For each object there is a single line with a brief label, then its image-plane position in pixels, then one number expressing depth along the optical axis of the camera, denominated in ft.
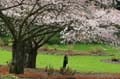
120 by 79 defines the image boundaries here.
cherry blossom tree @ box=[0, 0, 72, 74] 67.05
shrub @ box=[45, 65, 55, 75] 80.00
